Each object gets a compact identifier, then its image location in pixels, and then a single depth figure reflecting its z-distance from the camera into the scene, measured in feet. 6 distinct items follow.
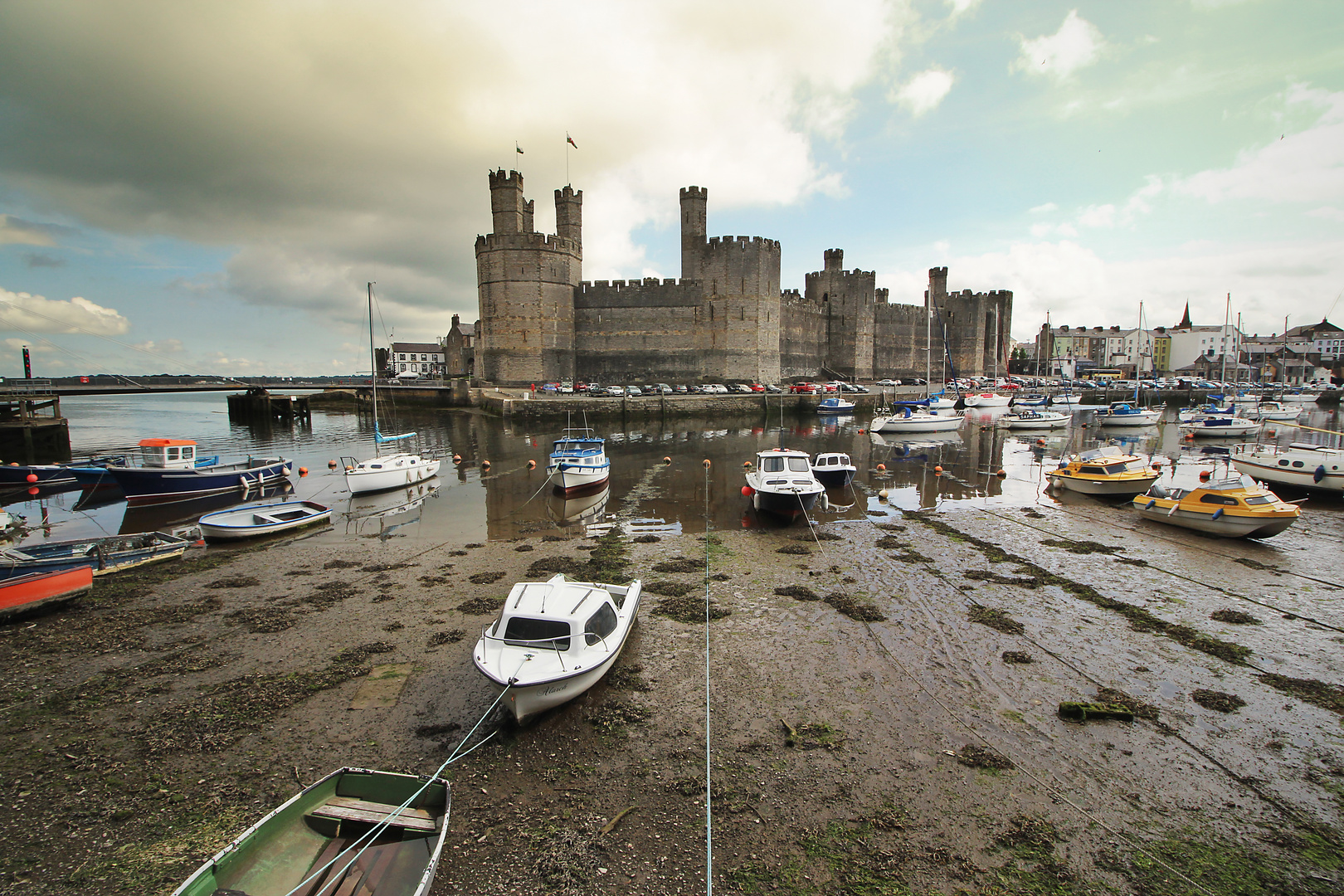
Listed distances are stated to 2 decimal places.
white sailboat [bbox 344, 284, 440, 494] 52.42
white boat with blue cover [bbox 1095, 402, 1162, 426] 108.37
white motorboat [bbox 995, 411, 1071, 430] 103.55
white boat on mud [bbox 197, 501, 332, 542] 37.22
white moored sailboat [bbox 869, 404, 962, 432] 96.68
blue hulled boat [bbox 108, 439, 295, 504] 50.16
